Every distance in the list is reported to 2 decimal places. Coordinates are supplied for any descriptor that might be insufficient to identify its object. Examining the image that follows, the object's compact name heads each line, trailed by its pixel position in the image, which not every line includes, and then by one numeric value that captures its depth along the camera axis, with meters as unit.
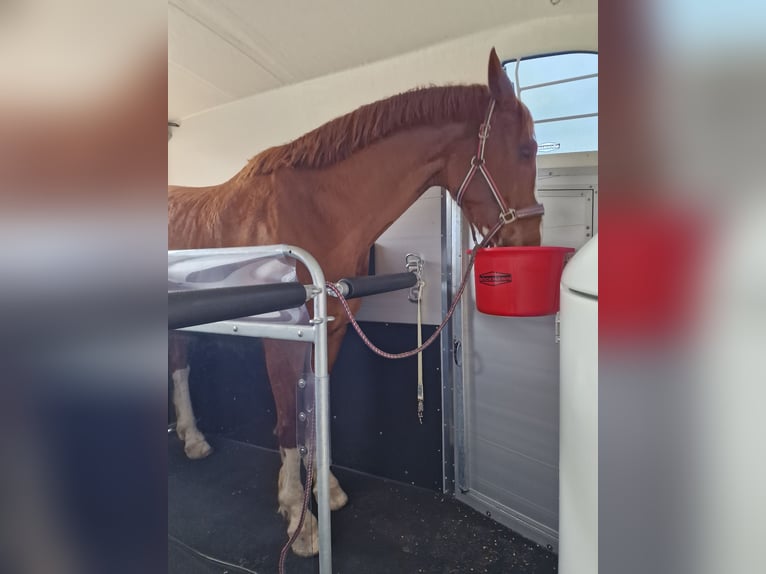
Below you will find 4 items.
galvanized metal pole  0.68
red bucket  0.96
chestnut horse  1.11
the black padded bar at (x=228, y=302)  0.50
